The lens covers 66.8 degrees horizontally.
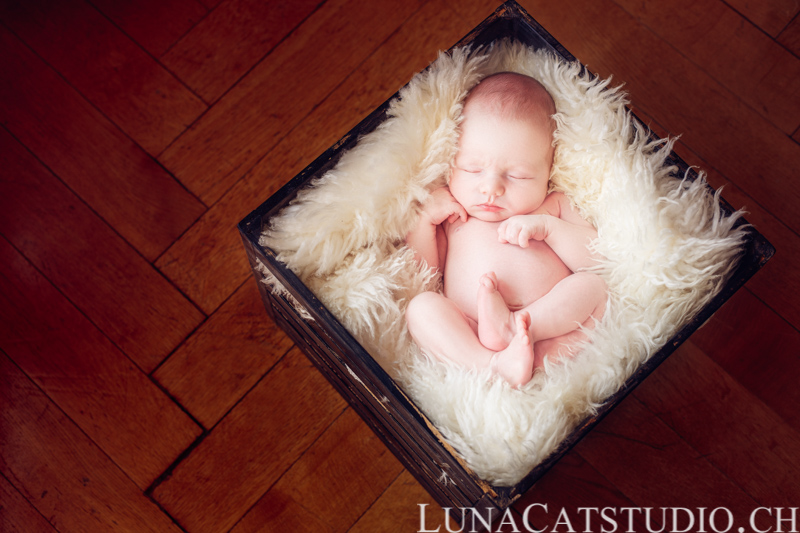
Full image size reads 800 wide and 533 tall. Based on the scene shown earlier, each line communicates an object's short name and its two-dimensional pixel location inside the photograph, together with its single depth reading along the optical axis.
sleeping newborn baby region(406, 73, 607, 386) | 0.74
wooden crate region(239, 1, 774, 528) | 0.65
